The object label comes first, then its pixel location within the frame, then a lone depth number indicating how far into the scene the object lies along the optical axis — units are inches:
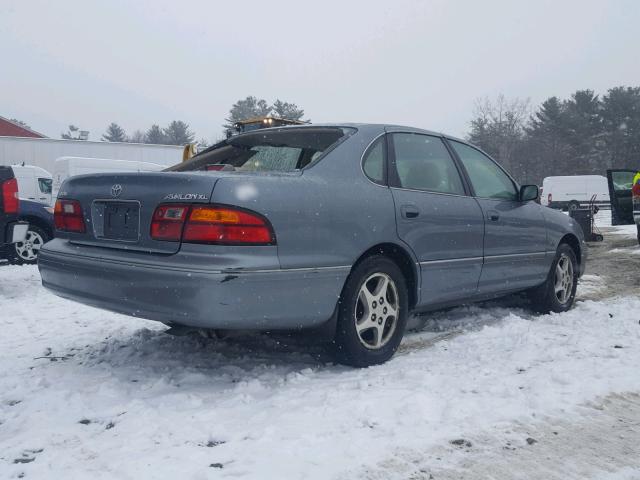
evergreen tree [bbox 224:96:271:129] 2481.5
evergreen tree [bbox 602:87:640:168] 2000.5
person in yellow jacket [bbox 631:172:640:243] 402.3
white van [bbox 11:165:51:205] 575.8
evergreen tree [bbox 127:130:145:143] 3314.5
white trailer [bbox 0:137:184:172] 895.1
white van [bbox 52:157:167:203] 627.2
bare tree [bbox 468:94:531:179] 2257.6
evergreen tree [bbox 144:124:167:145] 3061.0
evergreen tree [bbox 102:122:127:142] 3243.1
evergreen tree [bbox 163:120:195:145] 2935.5
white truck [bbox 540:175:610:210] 1174.3
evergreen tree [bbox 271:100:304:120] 2206.0
